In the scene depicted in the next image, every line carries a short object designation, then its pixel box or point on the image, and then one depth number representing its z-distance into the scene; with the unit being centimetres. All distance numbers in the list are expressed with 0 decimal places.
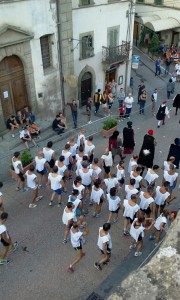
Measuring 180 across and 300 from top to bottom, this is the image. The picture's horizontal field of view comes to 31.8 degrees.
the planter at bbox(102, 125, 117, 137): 1627
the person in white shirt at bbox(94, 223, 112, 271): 833
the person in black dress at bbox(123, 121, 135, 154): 1363
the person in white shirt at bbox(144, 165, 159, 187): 1094
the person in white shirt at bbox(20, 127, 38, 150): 1453
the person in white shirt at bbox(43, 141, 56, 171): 1216
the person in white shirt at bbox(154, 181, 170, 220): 988
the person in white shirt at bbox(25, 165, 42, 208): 1074
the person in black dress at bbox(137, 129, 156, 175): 1247
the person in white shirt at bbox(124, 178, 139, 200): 1012
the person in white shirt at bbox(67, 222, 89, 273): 846
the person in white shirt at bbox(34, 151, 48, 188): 1155
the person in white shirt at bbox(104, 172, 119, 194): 1059
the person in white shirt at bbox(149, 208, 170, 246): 912
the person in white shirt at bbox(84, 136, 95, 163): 1267
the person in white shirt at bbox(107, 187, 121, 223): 956
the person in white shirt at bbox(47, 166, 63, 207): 1052
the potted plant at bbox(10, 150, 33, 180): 1269
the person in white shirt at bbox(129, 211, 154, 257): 871
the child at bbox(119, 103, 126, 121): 1806
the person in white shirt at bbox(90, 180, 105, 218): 1013
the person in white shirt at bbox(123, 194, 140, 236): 937
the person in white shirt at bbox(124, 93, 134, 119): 1756
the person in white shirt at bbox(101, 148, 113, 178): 1194
